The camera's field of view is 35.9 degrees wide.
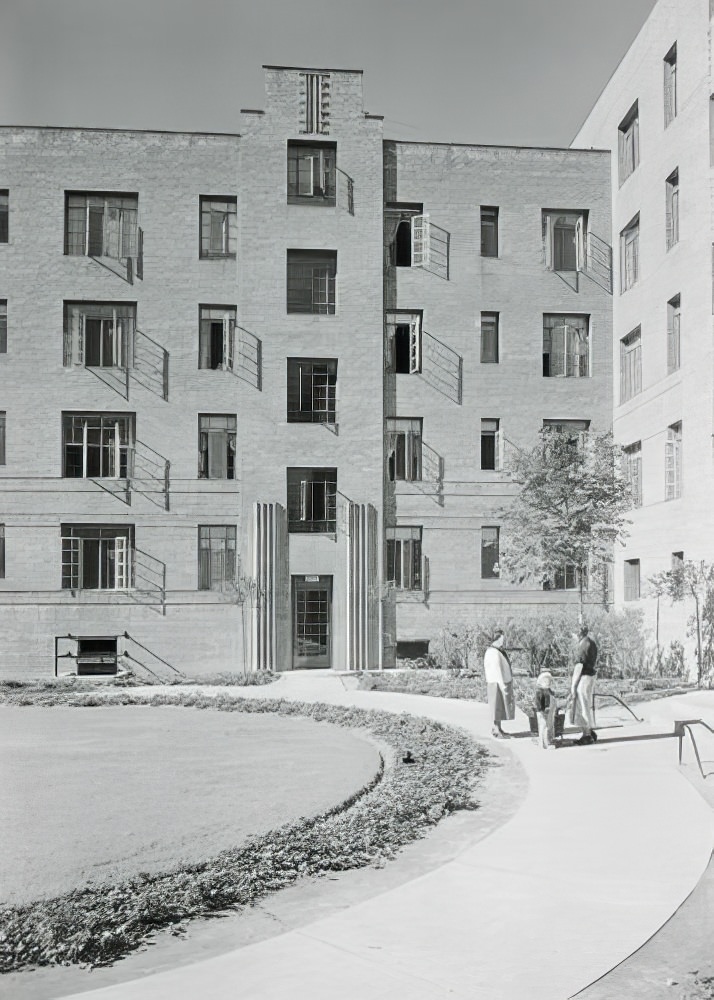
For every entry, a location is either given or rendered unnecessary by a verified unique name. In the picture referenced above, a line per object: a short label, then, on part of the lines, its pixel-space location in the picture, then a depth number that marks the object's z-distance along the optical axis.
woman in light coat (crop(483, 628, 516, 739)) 17.81
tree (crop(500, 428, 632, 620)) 30.12
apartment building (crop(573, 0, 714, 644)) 28.59
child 16.34
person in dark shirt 17.00
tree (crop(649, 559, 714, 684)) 28.05
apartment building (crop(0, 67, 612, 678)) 34.25
